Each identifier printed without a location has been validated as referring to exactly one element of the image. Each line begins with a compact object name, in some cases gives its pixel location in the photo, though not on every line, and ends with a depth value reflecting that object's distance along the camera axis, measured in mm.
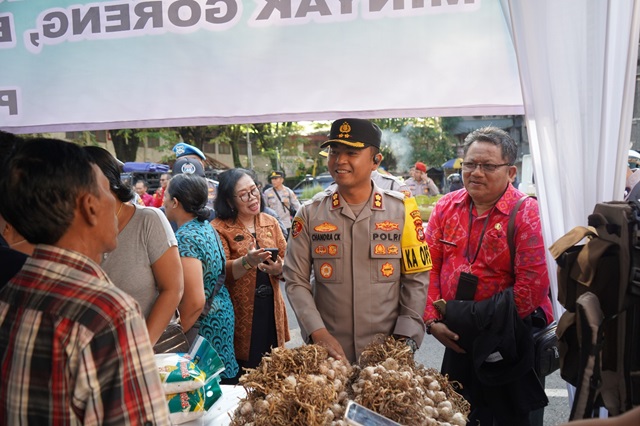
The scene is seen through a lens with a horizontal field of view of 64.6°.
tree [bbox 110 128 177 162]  21559
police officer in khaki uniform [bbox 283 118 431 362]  2547
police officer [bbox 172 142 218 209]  4980
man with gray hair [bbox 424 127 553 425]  2660
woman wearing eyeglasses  3471
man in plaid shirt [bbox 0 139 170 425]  1192
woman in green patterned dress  2918
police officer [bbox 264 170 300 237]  9883
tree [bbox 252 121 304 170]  25344
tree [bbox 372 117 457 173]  26469
